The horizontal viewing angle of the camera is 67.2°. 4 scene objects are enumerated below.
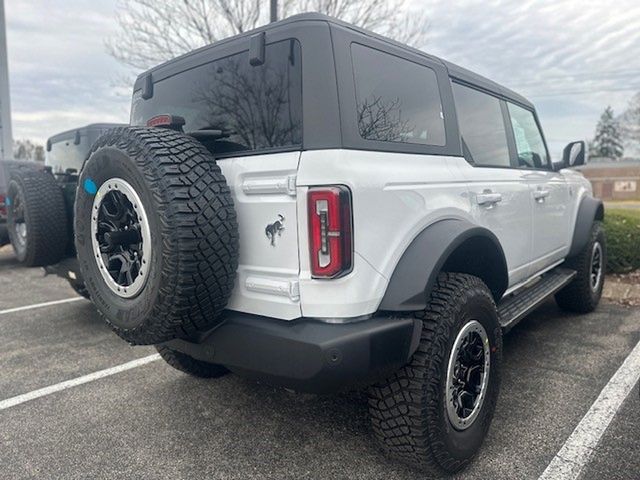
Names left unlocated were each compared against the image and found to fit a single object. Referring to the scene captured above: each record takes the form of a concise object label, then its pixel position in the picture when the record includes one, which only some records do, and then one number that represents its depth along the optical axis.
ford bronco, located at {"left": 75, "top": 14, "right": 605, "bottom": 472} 1.88
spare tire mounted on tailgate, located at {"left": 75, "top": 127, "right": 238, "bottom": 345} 1.86
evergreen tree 67.75
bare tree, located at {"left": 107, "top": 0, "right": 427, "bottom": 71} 11.61
